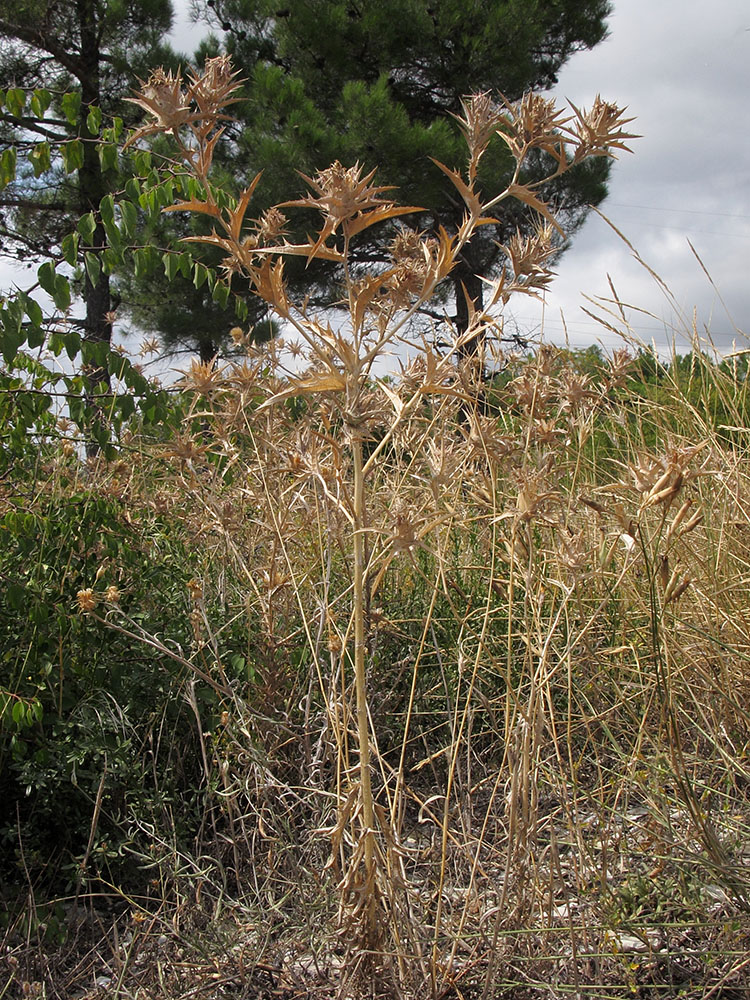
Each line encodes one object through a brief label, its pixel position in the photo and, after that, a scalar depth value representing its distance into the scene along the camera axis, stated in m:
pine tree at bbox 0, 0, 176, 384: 9.02
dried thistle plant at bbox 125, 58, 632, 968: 0.94
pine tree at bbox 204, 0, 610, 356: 8.42
